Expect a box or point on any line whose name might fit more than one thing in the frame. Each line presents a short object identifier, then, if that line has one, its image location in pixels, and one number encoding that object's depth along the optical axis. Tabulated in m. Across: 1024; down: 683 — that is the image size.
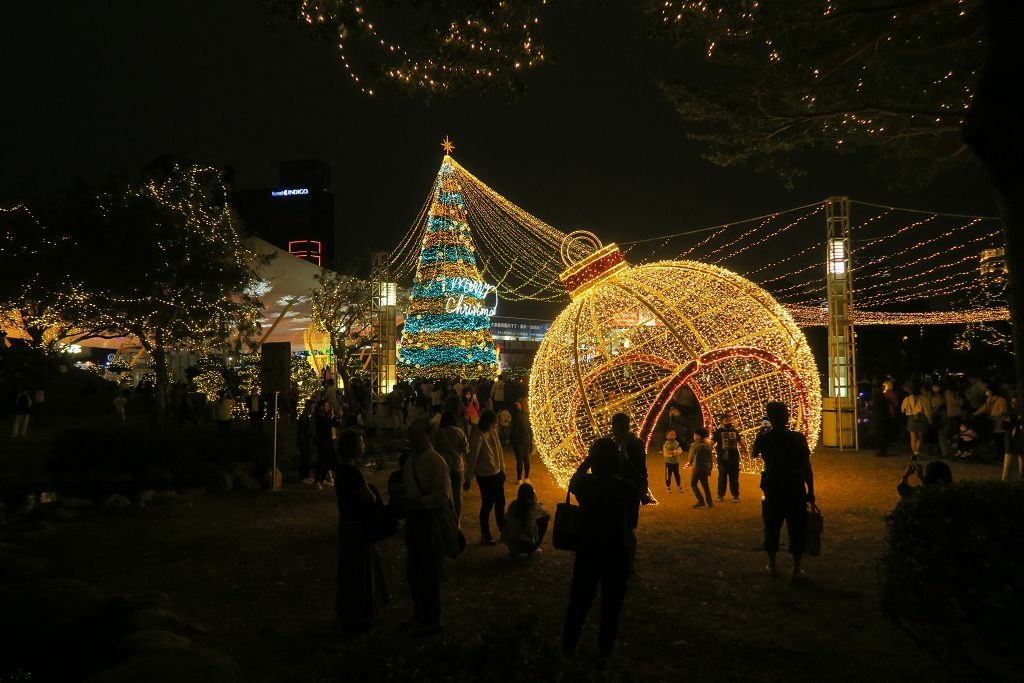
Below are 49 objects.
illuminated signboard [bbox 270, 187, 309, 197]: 85.31
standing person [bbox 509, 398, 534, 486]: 11.54
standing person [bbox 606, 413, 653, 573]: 6.86
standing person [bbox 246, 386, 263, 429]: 20.42
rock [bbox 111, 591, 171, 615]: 5.36
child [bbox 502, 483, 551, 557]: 7.29
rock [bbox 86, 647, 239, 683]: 3.83
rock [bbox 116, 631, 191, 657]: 4.50
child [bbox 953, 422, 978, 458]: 13.95
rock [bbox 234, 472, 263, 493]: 12.04
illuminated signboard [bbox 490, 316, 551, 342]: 67.00
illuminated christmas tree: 30.08
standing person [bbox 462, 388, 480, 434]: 14.05
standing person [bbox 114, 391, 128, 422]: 21.61
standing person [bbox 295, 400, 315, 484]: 12.85
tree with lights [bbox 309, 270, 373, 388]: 30.11
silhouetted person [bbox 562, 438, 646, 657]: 4.36
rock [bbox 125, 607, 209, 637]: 5.00
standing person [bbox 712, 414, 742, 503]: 10.05
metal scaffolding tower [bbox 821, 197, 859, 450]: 15.69
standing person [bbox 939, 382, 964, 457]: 14.62
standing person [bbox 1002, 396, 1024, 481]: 10.45
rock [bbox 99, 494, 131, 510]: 10.22
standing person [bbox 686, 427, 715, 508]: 9.84
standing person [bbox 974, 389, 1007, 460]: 12.49
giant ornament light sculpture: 10.39
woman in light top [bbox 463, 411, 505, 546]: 7.93
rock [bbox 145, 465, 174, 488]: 11.47
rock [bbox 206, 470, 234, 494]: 11.81
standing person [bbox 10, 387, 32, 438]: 17.86
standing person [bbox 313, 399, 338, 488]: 11.95
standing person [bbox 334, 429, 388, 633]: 5.27
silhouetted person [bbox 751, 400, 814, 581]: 6.32
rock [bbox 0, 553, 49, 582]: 6.80
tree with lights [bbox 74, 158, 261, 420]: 17.02
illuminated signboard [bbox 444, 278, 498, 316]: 30.19
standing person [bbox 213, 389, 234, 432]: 17.17
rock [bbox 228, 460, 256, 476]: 12.68
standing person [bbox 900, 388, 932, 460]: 13.26
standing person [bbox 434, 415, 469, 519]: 7.62
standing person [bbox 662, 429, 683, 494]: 10.81
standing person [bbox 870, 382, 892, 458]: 14.94
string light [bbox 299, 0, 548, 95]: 7.71
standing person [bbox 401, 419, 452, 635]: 5.23
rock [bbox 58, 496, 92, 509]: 10.13
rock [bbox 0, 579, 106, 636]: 5.36
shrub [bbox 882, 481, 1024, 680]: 3.52
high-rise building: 84.00
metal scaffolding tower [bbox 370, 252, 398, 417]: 24.09
